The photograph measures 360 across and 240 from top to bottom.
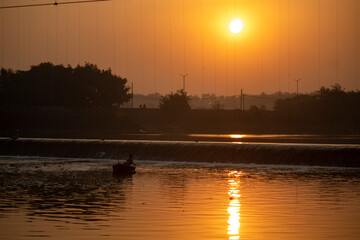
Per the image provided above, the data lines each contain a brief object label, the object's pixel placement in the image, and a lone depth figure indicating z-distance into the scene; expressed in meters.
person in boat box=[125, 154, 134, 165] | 51.90
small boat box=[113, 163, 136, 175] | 50.16
